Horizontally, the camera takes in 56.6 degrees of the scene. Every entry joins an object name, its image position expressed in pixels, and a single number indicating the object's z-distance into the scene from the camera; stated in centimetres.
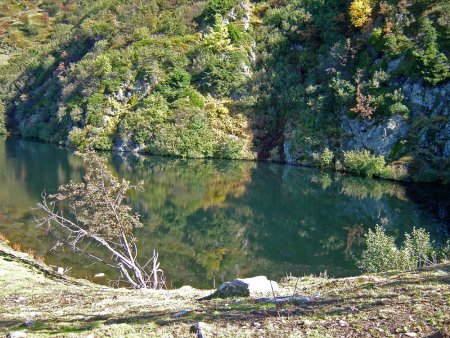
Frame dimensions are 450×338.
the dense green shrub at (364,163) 3856
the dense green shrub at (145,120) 5725
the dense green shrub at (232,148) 5181
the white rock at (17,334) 590
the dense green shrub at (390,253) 1351
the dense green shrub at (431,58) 3819
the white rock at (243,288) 798
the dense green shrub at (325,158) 4338
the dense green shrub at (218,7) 6675
